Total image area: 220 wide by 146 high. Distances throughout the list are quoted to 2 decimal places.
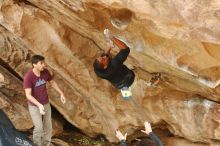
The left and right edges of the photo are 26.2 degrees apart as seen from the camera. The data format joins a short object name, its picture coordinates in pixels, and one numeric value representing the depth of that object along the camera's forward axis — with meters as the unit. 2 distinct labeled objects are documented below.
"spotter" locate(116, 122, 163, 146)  7.25
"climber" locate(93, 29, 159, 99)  8.48
